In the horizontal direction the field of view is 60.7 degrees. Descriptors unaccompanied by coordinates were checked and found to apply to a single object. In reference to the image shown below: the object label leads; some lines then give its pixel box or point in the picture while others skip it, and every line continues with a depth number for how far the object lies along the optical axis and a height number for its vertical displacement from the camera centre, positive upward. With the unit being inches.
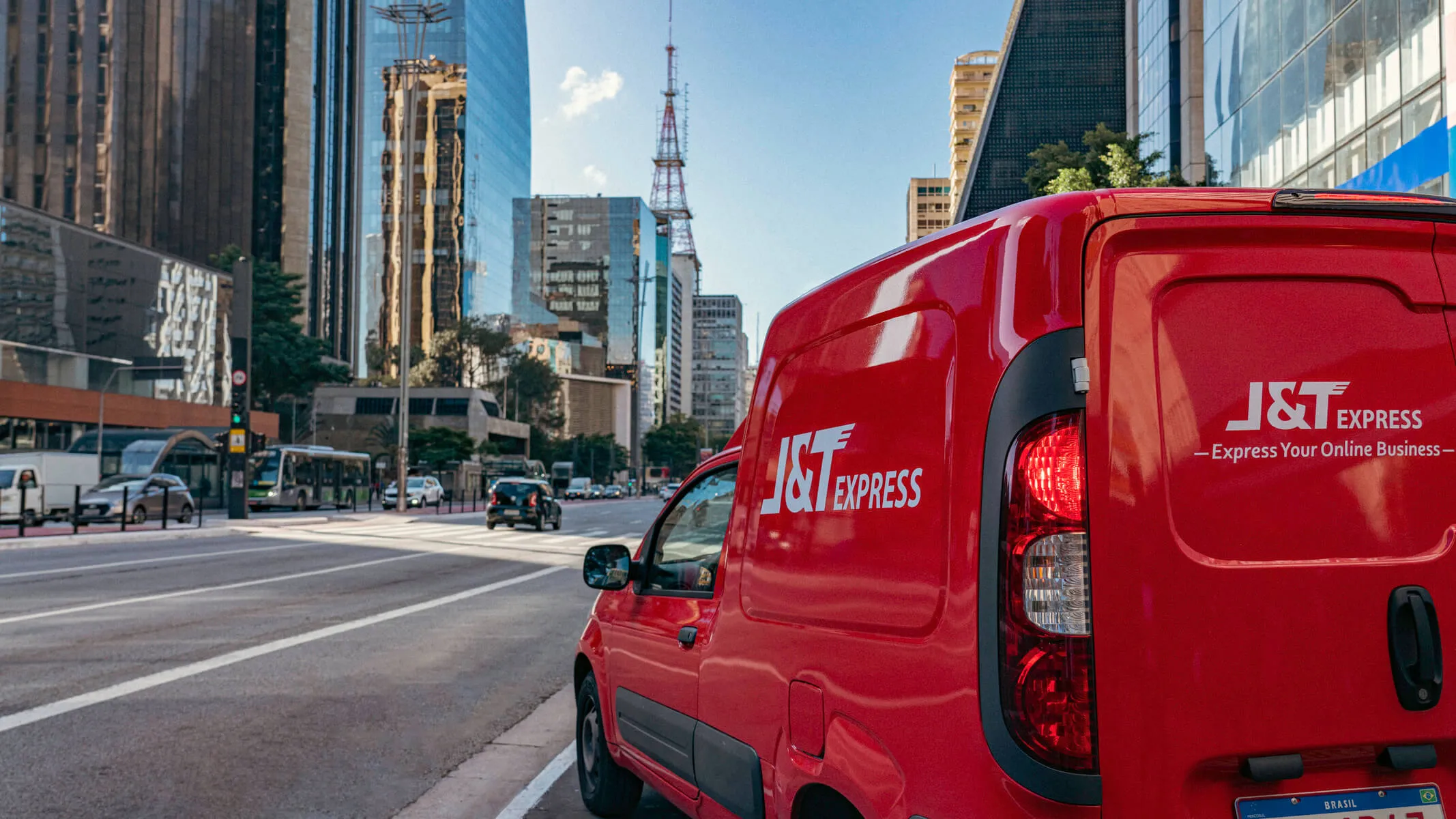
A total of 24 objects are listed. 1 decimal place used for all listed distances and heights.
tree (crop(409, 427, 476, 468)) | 3329.2 +14.7
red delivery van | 95.9 -5.4
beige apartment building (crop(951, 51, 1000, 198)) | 5418.3 +1579.5
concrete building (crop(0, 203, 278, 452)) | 2112.5 +228.1
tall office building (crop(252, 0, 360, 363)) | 4712.1 +1184.1
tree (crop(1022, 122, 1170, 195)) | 890.7 +215.3
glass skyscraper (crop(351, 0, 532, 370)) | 5905.5 +1542.5
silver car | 1323.8 -55.0
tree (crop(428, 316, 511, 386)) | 4566.9 +371.4
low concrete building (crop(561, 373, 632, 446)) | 7377.0 +277.1
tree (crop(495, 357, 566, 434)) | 4938.5 +247.0
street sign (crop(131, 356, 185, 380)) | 2022.6 +134.3
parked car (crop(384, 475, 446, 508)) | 2420.8 -83.7
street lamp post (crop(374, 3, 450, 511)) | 1840.6 +200.2
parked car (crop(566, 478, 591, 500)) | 3935.3 -122.8
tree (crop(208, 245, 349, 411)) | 3307.1 +286.3
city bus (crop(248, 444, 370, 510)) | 1926.7 -46.6
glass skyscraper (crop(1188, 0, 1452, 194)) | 773.3 +268.1
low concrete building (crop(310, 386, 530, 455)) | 4308.6 +131.3
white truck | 1227.9 -32.8
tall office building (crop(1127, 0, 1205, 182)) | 1435.8 +464.7
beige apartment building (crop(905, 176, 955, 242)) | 6535.4 +1313.9
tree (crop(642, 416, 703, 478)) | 6845.5 +27.8
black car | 1374.3 -60.3
